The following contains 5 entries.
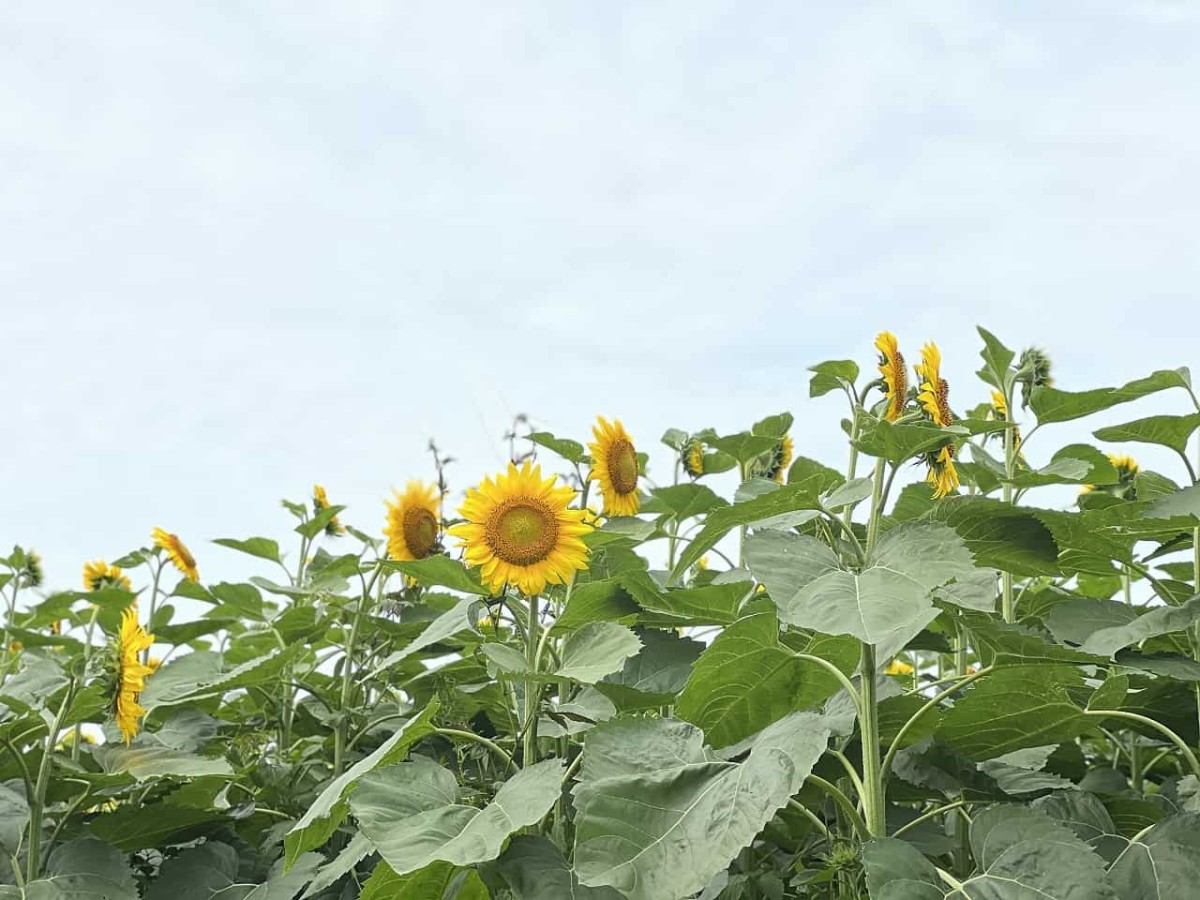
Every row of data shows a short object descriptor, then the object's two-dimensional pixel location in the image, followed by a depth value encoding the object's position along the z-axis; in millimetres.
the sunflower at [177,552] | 3617
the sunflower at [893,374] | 2008
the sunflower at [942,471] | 1992
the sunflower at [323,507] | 3508
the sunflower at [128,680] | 2273
